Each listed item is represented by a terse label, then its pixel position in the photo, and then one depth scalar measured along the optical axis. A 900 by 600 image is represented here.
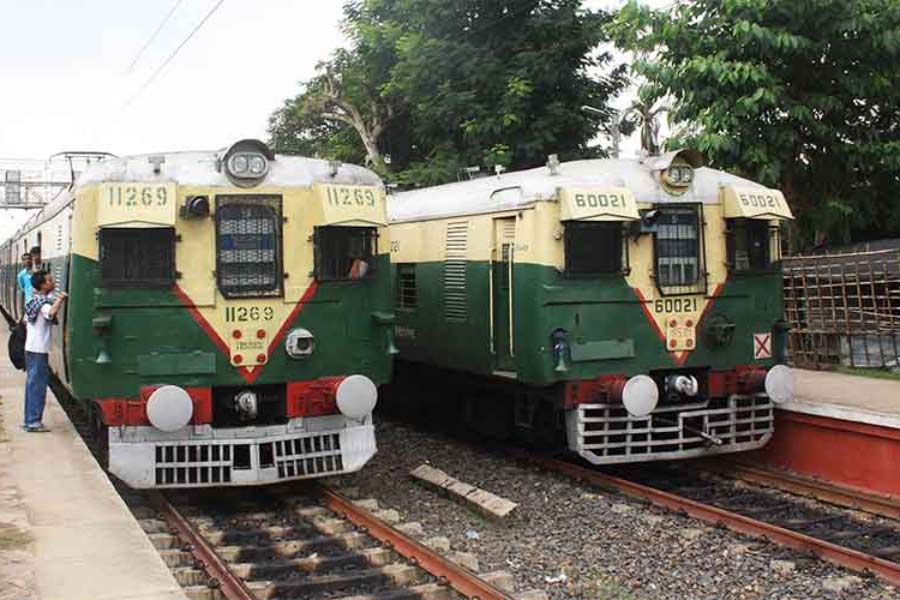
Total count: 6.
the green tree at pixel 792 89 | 13.00
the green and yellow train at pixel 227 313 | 7.89
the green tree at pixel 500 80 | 18.84
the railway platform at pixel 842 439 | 9.08
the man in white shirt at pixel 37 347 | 9.55
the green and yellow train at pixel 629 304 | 9.02
